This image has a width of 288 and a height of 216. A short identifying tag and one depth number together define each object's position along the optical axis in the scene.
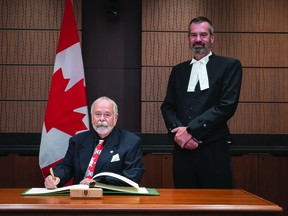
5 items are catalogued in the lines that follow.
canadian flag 4.31
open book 2.36
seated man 2.86
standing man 3.15
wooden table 2.02
